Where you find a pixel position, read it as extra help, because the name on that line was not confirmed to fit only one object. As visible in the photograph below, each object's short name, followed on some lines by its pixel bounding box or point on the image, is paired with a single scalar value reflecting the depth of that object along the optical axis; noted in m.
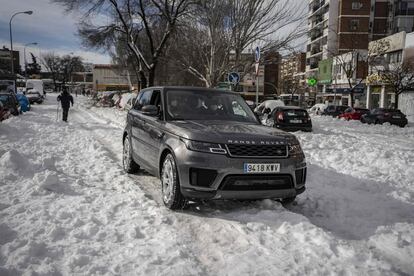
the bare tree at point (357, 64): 47.22
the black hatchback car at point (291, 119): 18.48
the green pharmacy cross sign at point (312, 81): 60.91
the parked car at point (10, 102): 23.34
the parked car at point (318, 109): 42.03
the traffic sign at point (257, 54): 12.52
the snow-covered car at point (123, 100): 34.00
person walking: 19.98
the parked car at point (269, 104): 28.10
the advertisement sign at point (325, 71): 61.37
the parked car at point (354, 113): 31.09
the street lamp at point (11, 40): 41.18
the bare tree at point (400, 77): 32.75
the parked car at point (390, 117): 26.02
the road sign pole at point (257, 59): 12.45
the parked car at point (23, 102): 29.02
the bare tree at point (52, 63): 102.12
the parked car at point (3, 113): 18.73
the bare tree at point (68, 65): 102.31
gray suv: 4.84
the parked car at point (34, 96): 42.41
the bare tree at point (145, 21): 22.67
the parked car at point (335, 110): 36.25
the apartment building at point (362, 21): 61.72
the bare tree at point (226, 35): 18.11
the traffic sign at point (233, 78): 14.78
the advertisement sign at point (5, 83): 43.47
